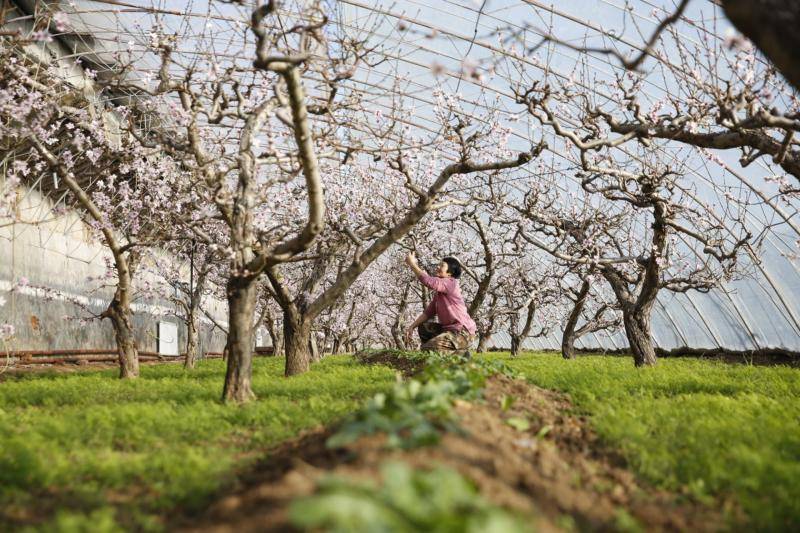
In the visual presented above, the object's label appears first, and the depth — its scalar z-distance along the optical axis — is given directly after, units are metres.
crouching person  12.05
